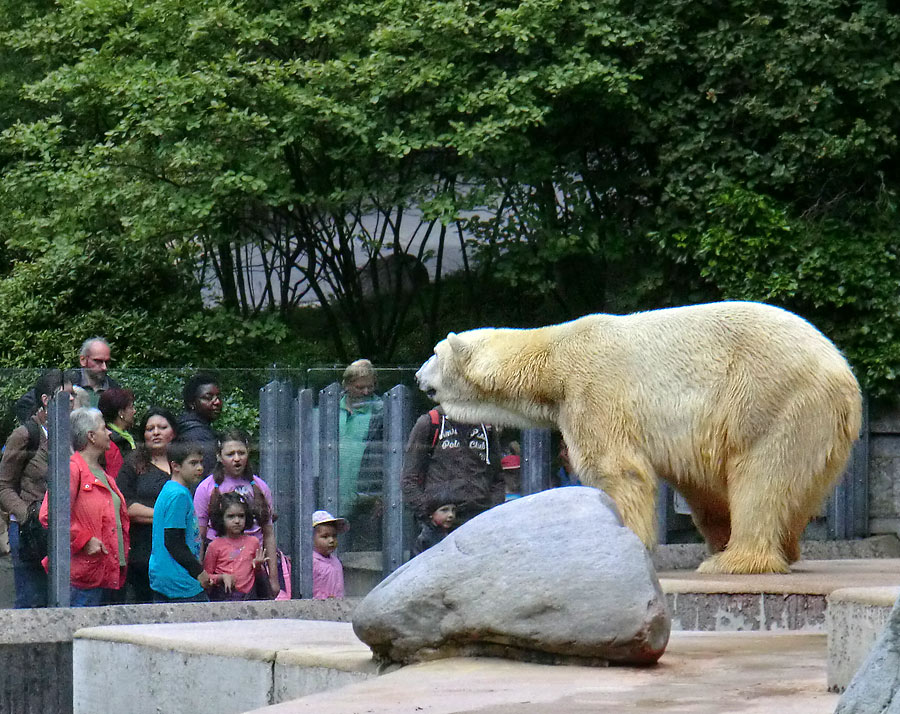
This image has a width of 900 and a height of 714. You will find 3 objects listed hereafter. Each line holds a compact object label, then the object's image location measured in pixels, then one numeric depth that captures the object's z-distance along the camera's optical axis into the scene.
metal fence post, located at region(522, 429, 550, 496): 20.62
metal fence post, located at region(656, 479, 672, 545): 22.56
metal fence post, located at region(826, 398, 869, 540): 26.03
